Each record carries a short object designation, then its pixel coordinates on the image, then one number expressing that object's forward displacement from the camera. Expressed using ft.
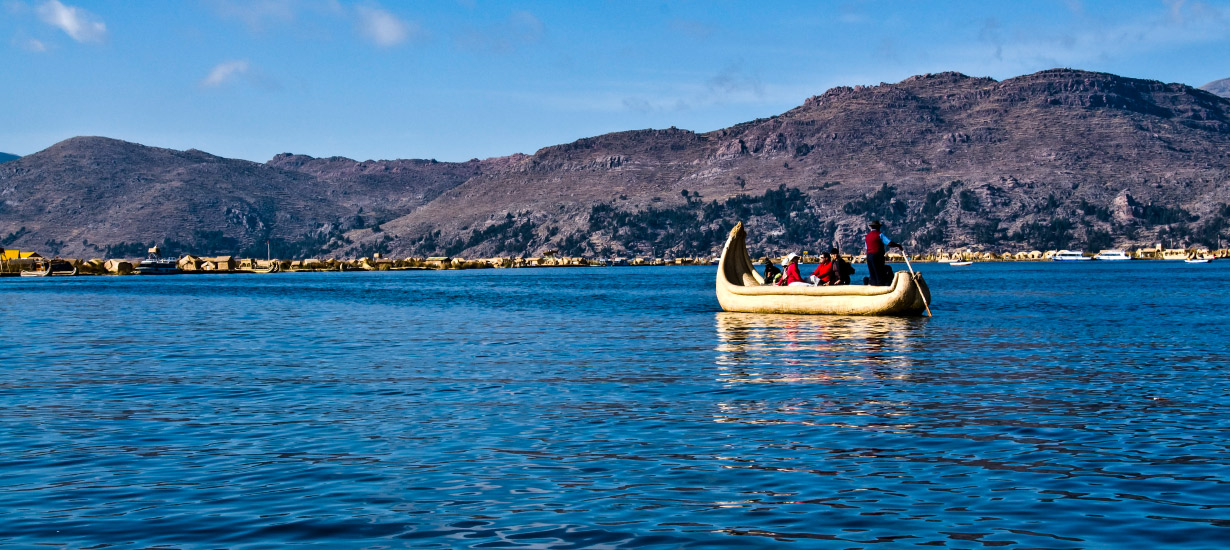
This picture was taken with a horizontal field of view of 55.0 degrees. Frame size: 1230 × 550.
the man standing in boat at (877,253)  125.18
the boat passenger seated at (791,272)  136.26
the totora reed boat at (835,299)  126.21
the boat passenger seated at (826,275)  133.41
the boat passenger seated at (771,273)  151.74
